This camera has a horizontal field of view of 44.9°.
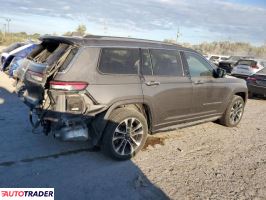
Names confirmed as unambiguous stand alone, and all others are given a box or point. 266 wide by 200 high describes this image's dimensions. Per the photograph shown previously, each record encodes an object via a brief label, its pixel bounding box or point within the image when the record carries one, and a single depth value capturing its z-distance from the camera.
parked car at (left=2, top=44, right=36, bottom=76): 12.83
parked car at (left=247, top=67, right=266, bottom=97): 12.31
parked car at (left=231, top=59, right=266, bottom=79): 16.34
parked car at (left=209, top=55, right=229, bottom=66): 28.72
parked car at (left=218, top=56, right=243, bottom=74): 20.72
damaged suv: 4.69
